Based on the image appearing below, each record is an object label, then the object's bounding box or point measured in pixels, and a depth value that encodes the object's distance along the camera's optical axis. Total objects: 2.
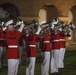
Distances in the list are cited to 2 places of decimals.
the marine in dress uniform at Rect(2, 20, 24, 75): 11.78
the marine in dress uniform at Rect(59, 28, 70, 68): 16.80
